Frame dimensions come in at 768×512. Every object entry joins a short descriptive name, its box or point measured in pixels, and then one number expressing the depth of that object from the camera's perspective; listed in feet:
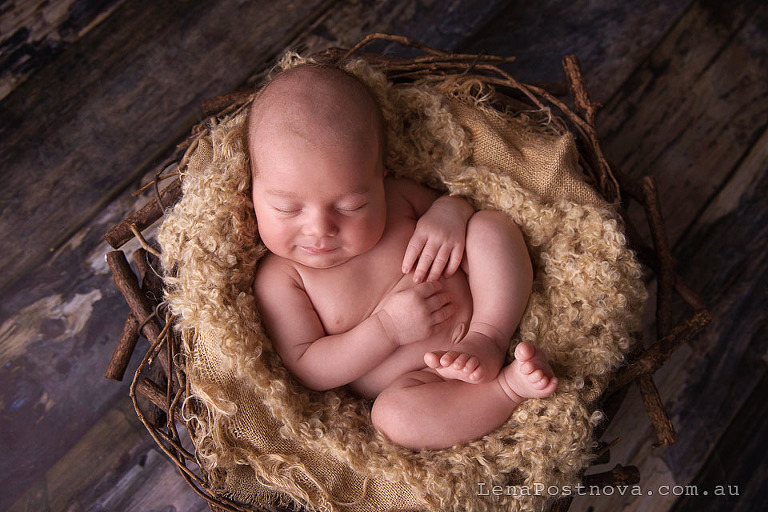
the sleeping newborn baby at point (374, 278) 2.14
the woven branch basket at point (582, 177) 2.20
